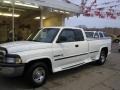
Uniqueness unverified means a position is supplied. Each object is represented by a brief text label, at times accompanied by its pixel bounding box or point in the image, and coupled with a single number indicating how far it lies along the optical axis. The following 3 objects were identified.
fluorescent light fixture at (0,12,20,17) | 6.87
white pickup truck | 2.63
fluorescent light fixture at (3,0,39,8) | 4.74
